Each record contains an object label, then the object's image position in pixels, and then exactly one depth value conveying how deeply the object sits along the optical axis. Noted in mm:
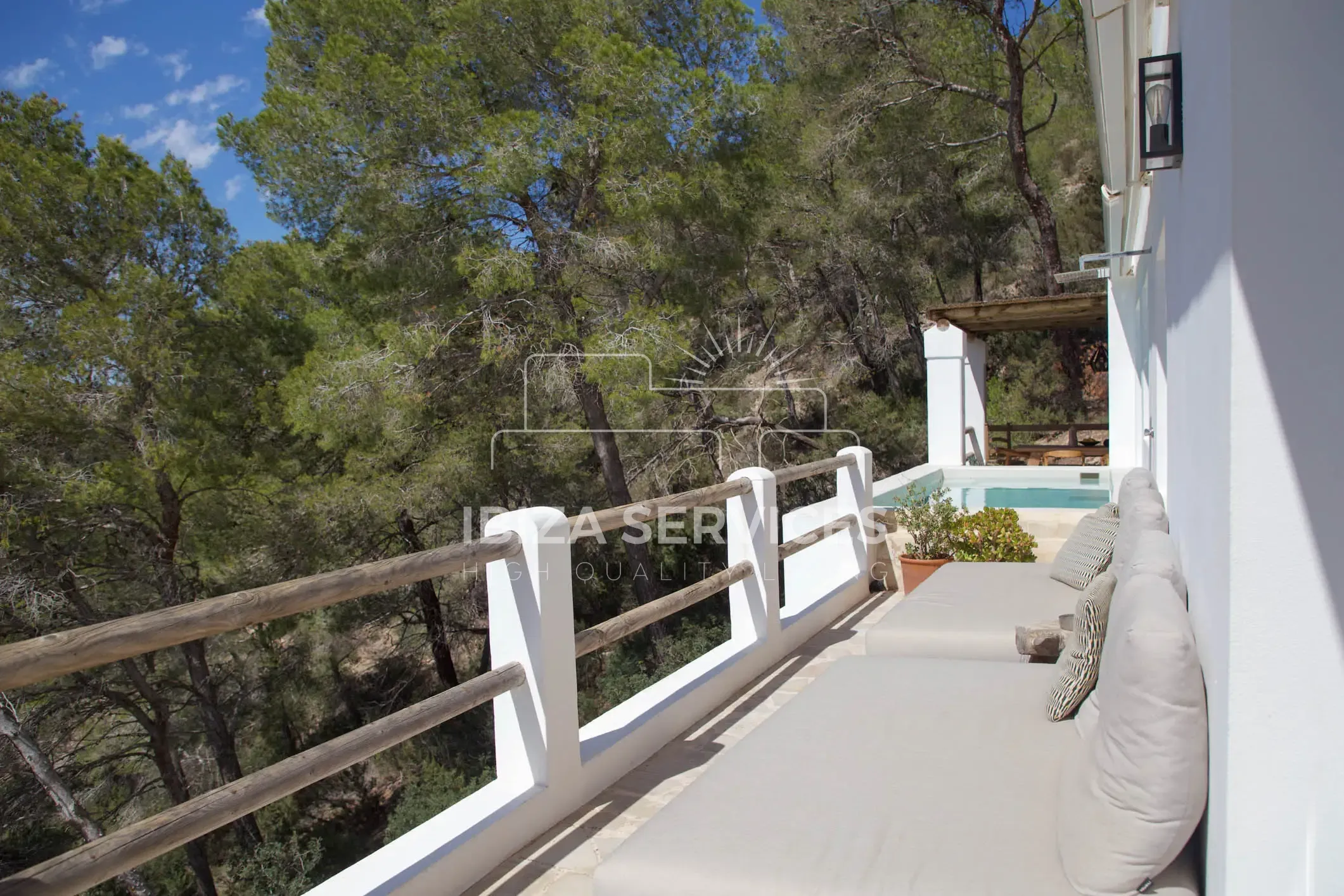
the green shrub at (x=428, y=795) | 8094
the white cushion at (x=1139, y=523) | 2600
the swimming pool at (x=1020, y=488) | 6852
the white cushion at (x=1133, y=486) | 3117
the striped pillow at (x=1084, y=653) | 2230
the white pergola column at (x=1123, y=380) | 9477
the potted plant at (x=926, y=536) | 5469
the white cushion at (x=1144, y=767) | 1446
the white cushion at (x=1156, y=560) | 1950
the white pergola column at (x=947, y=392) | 11172
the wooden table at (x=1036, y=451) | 12391
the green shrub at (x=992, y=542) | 5535
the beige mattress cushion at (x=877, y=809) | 1669
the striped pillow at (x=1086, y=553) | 3679
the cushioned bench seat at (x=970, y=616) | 3379
